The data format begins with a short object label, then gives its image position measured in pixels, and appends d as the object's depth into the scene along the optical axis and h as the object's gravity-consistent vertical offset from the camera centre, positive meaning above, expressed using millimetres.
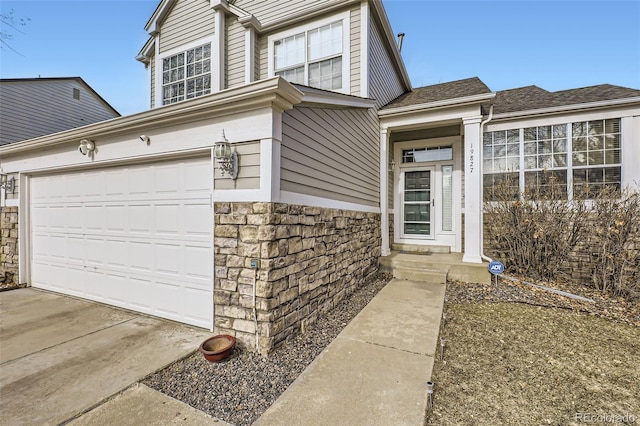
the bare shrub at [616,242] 4559 -477
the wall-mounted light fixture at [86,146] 4277 +1003
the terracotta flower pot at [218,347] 2682 -1338
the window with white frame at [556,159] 5605 +1178
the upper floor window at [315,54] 5625 +3340
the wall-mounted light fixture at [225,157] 2975 +596
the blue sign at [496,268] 4812 -934
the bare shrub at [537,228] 5211 -283
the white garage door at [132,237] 3486 -377
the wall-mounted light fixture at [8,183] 5563 +564
